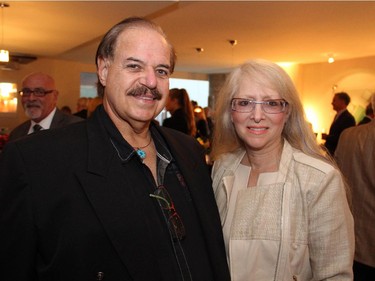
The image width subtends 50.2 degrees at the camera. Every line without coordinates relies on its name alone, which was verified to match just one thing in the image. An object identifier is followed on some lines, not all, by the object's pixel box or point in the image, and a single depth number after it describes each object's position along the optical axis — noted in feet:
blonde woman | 5.21
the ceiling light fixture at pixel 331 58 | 31.90
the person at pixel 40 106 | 11.80
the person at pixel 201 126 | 21.75
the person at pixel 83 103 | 24.66
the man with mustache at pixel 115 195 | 4.17
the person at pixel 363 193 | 9.16
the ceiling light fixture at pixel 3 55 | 21.07
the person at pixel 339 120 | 19.31
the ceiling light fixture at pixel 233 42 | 25.86
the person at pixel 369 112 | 16.89
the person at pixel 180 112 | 15.33
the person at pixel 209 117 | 26.27
